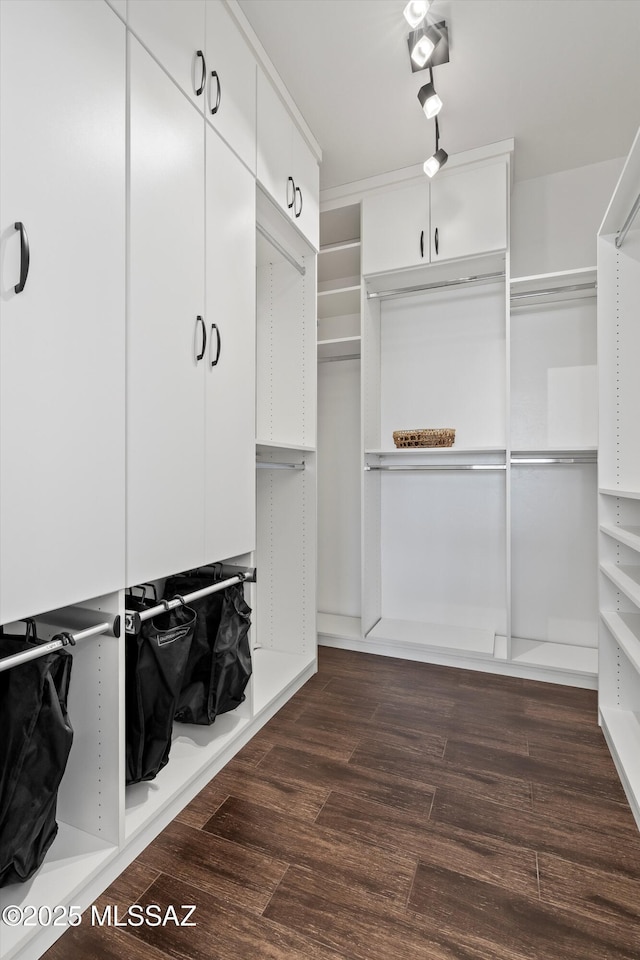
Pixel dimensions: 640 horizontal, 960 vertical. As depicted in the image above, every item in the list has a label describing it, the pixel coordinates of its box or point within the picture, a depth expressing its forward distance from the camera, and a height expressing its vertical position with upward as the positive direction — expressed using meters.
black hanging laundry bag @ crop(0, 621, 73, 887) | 1.07 -0.62
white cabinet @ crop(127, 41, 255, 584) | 1.37 +0.47
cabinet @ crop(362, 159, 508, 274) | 2.57 +1.48
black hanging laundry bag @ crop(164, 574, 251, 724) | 1.73 -0.62
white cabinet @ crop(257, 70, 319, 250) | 2.03 +1.49
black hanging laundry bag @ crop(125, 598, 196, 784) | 1.41 -0.61
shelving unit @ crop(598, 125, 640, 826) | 1.89 +0.12
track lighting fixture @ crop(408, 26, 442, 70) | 1.76 +1.62
